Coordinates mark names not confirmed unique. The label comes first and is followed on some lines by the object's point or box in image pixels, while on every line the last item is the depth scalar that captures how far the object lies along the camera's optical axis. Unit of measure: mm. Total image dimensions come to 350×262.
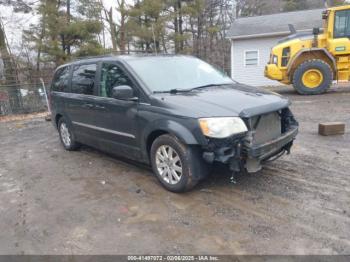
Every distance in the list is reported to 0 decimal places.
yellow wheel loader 10375
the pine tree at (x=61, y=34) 15117
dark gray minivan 3271
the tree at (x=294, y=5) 30562
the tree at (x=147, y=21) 18203
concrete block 5762
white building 16422
